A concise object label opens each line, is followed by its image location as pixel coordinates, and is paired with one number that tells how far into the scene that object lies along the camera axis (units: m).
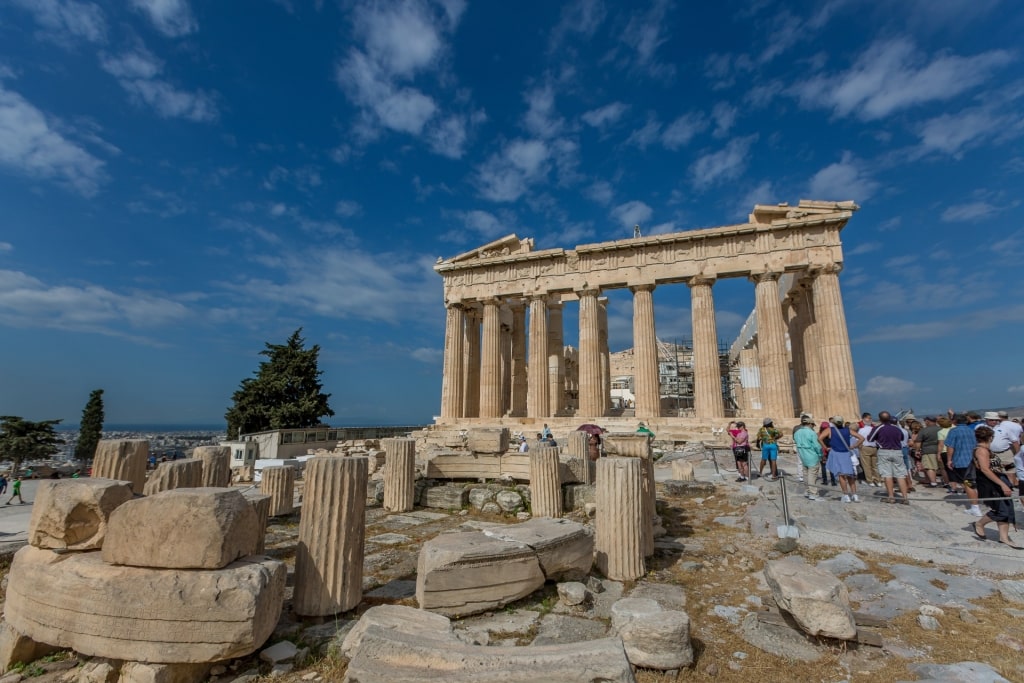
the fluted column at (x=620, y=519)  5.96
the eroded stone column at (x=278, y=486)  9.38
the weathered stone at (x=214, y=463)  8.10
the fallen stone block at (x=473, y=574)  4.63
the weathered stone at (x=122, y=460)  6.89
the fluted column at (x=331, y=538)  4.76
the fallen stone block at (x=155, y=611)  3.54
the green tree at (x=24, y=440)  31.28
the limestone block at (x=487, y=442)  11.22
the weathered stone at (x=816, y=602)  4.15
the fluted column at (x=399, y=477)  9.84
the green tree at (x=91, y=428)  38.06
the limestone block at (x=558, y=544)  5.26
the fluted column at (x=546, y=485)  8.77
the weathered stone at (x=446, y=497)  9.91
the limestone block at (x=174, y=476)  7.01
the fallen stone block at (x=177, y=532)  3.73
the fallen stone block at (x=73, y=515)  4.06
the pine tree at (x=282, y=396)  37.00
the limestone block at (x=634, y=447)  9.07
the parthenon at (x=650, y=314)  21.17
